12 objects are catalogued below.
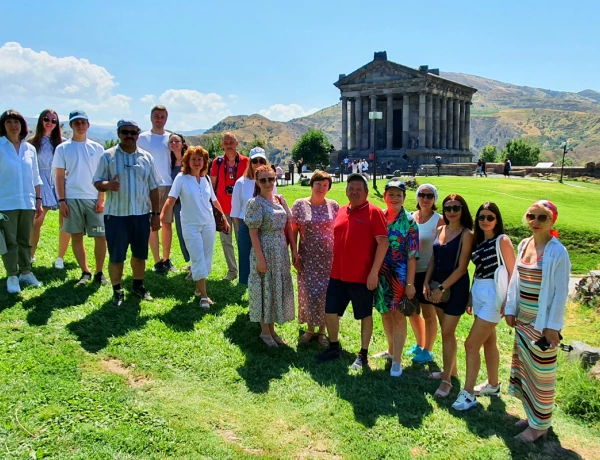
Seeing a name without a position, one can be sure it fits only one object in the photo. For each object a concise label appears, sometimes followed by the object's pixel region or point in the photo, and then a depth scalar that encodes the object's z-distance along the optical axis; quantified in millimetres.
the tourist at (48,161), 7293
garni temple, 50188
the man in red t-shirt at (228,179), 7695
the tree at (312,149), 57281
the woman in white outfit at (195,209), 6488
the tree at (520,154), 64662
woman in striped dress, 4141
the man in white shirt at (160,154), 7500
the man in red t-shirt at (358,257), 5121
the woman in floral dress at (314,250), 5762
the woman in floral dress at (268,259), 5520
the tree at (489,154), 73038
